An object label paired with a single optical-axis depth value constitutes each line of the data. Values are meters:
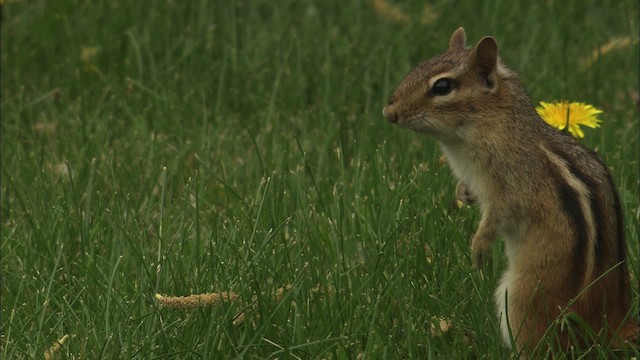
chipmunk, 8.37
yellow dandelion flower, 10.37
